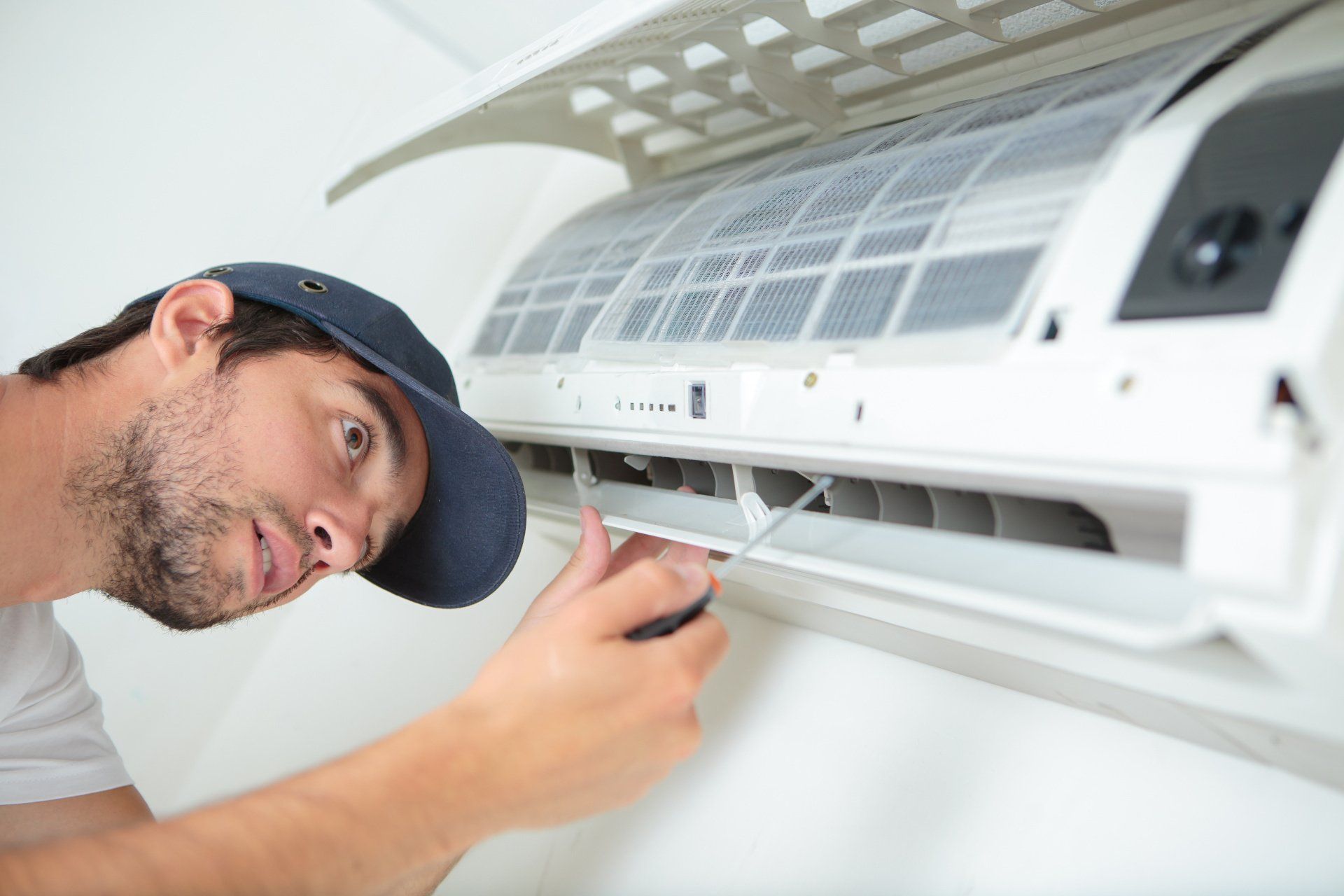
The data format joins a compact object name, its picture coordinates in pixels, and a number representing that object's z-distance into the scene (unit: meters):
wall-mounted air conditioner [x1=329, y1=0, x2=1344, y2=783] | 0.54
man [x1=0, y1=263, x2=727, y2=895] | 0.67
